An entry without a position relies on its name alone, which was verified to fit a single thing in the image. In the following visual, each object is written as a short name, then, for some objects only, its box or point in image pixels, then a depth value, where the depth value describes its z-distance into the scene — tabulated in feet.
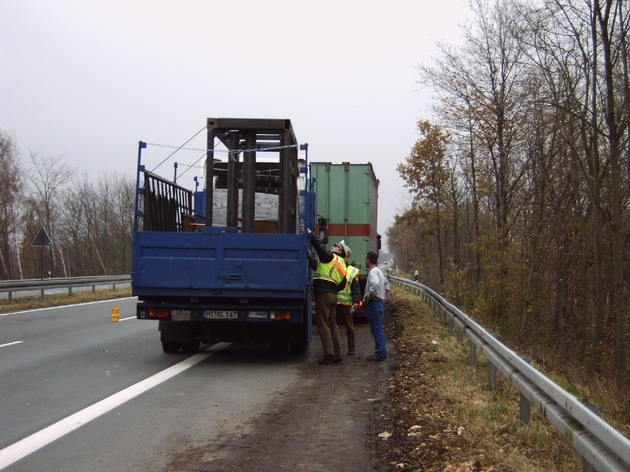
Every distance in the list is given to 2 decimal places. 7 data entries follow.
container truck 56.08
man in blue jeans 35.27
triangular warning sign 76.83
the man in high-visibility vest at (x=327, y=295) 34.09
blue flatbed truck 31.48
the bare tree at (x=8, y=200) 160.45
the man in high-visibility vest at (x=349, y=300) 36.39
